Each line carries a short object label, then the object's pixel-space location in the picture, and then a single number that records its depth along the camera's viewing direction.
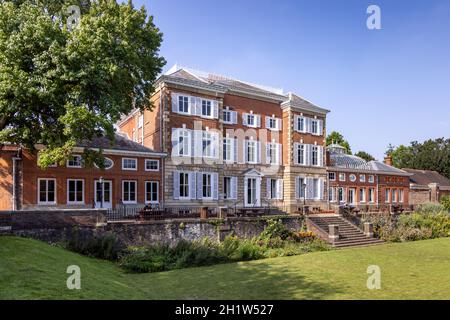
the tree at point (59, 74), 15.90
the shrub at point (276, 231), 22.64
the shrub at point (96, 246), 16.05
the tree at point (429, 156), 60.12
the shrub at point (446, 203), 37.09
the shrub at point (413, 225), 26.51
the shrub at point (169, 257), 14.90
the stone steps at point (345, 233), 23.89
